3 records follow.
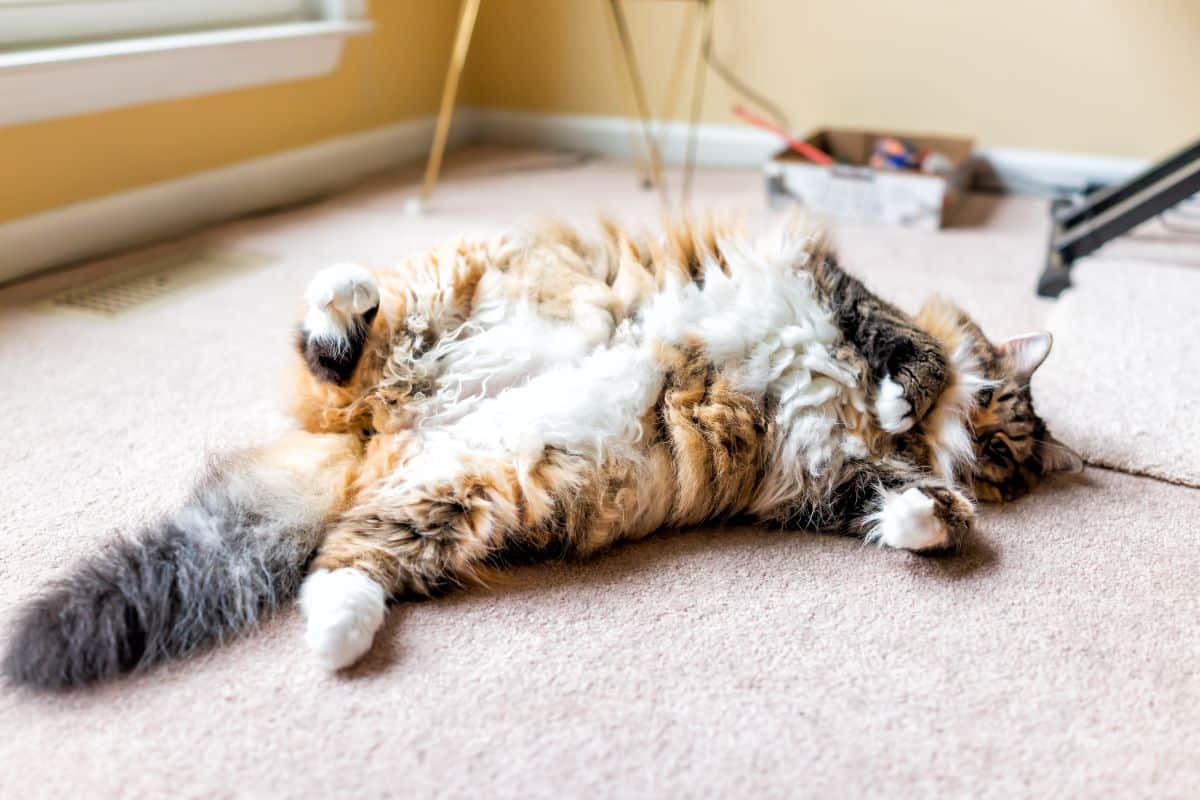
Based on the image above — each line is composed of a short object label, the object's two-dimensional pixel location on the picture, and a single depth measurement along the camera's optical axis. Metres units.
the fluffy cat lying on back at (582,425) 1.17
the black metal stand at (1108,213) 2.24
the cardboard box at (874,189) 2.76
